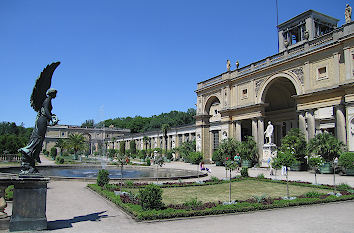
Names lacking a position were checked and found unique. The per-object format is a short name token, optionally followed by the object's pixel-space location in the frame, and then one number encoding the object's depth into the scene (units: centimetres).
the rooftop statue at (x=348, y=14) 2383
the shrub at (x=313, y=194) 1170
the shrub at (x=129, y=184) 1516
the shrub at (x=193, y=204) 956
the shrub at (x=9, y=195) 1028
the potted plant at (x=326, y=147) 2123
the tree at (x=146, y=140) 6981
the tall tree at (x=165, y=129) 6088
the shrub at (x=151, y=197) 891
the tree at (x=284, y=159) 1285
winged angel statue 694
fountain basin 2123
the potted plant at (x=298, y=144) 2570
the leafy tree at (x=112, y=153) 6004
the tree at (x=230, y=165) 1213
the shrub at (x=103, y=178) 1484
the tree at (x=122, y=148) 6662
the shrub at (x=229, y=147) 3231
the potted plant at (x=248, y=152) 3139
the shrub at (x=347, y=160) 2012
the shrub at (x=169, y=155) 5166
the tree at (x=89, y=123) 11038
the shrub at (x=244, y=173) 2038
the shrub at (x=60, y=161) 3756
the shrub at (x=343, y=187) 1349
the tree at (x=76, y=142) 5568
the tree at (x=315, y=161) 1509
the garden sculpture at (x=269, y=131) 2823
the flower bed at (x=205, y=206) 837
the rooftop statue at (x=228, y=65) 3794
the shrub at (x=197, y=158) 3055
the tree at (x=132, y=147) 6563
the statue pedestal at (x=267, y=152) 2877
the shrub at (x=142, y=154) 5131
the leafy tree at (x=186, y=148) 4654
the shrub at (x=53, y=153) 5390
